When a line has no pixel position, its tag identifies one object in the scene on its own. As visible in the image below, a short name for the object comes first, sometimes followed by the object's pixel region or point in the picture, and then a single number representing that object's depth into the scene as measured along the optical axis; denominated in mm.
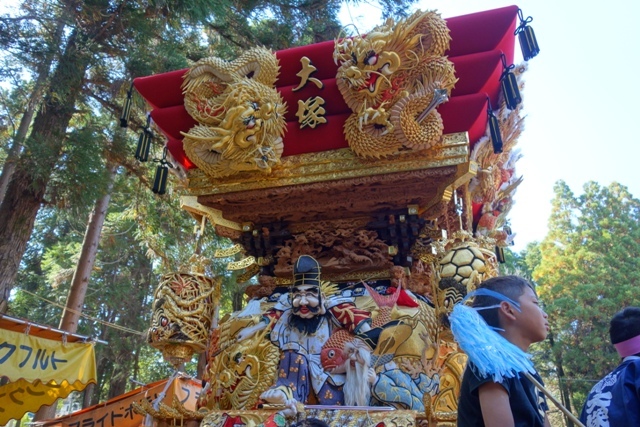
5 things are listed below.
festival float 4320
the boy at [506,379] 1559
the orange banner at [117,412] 7910
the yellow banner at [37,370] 6297
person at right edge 2168
